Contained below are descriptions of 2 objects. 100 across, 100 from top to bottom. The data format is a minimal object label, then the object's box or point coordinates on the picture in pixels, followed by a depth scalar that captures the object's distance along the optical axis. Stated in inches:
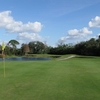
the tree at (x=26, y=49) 2531.2
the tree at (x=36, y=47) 2715.7
